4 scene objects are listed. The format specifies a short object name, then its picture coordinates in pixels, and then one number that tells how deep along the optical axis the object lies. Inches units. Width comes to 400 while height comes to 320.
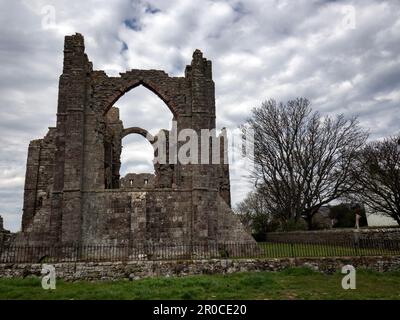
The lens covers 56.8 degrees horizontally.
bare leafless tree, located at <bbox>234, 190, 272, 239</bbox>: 1417.3
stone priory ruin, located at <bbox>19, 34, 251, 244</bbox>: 661.3
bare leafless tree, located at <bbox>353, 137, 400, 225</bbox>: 928.9
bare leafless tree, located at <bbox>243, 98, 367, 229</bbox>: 1055.6
